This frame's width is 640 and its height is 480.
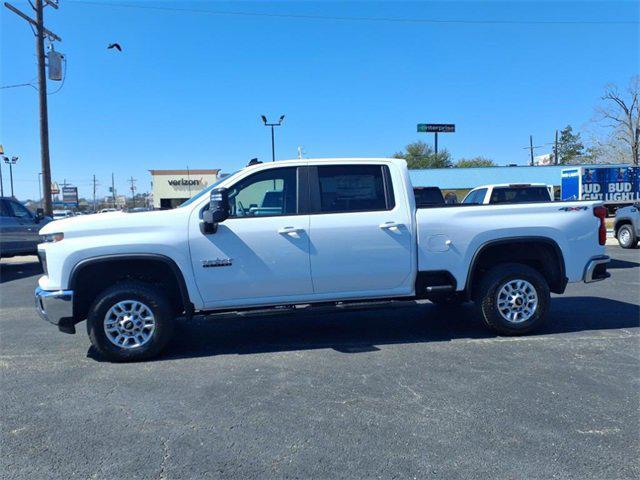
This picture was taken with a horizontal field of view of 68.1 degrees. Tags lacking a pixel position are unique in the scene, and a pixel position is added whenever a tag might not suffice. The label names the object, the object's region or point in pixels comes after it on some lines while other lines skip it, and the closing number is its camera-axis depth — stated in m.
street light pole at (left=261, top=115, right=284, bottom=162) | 30.79
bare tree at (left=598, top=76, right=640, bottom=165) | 43.66
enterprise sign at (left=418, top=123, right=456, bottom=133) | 65.56
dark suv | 12.48
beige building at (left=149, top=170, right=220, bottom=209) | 50.38
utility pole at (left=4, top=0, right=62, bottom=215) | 16.81
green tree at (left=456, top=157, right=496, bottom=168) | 77.15
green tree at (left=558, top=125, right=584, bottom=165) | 72.06
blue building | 44.81
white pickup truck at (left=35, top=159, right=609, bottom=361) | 4.73
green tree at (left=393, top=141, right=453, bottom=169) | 70.44
